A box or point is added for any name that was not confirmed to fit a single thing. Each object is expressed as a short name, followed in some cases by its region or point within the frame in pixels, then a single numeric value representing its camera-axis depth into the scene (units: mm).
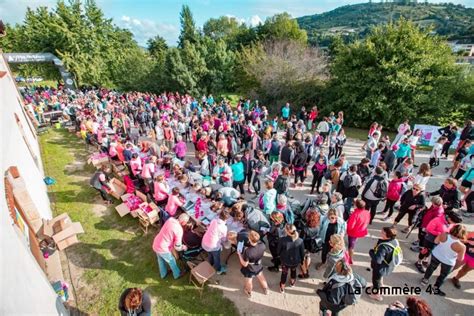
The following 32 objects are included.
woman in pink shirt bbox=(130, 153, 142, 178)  8250
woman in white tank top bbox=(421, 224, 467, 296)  4406
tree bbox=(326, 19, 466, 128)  15125
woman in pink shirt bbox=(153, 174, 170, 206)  6770
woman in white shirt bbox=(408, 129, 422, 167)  9170
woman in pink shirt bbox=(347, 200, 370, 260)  5152
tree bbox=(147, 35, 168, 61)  49884
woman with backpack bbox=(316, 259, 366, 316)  3834
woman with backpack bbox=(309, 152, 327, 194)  7816
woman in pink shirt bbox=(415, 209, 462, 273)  4910
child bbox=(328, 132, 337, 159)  10047
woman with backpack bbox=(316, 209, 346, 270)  4996
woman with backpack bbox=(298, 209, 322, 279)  5035
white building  2908
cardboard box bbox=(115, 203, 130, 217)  7473
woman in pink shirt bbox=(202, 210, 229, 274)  5113
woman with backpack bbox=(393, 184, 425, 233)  5852
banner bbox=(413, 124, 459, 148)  12875
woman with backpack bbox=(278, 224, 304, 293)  4516
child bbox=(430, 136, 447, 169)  9405
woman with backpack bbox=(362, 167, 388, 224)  6230
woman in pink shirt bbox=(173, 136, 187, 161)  9594
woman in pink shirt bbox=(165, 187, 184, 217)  6270
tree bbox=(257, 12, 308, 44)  43312
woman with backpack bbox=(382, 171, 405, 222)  6512
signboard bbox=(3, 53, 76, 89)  22772
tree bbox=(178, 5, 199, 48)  30481
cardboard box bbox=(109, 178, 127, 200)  8312
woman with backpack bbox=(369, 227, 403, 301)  4398
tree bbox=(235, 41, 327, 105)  19797
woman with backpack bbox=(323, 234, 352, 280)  4364
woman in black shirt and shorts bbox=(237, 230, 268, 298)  4543
